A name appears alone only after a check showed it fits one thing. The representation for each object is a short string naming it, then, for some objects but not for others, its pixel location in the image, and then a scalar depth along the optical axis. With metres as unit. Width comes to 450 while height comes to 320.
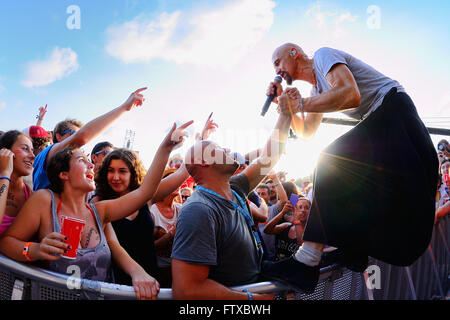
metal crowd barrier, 1.28
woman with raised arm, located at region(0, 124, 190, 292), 1.59
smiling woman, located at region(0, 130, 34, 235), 1.83
